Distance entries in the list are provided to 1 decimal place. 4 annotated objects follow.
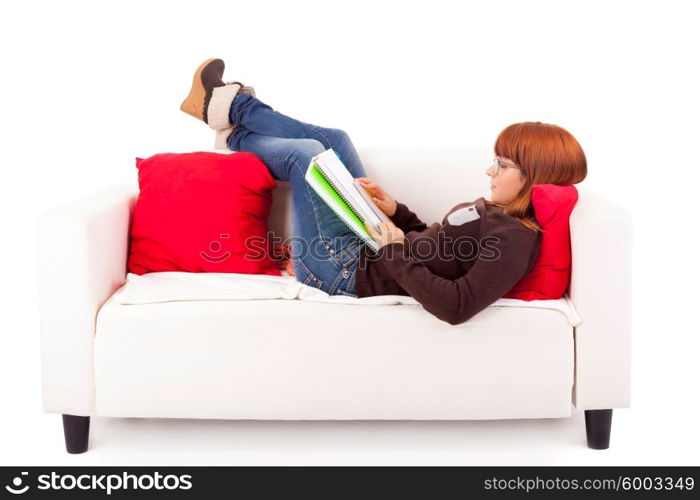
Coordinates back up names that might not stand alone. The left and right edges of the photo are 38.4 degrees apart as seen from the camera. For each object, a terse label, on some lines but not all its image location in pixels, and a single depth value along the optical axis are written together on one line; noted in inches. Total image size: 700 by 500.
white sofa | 120.3
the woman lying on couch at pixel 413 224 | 117.7
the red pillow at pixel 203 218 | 138.7
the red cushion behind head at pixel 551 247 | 121.4
